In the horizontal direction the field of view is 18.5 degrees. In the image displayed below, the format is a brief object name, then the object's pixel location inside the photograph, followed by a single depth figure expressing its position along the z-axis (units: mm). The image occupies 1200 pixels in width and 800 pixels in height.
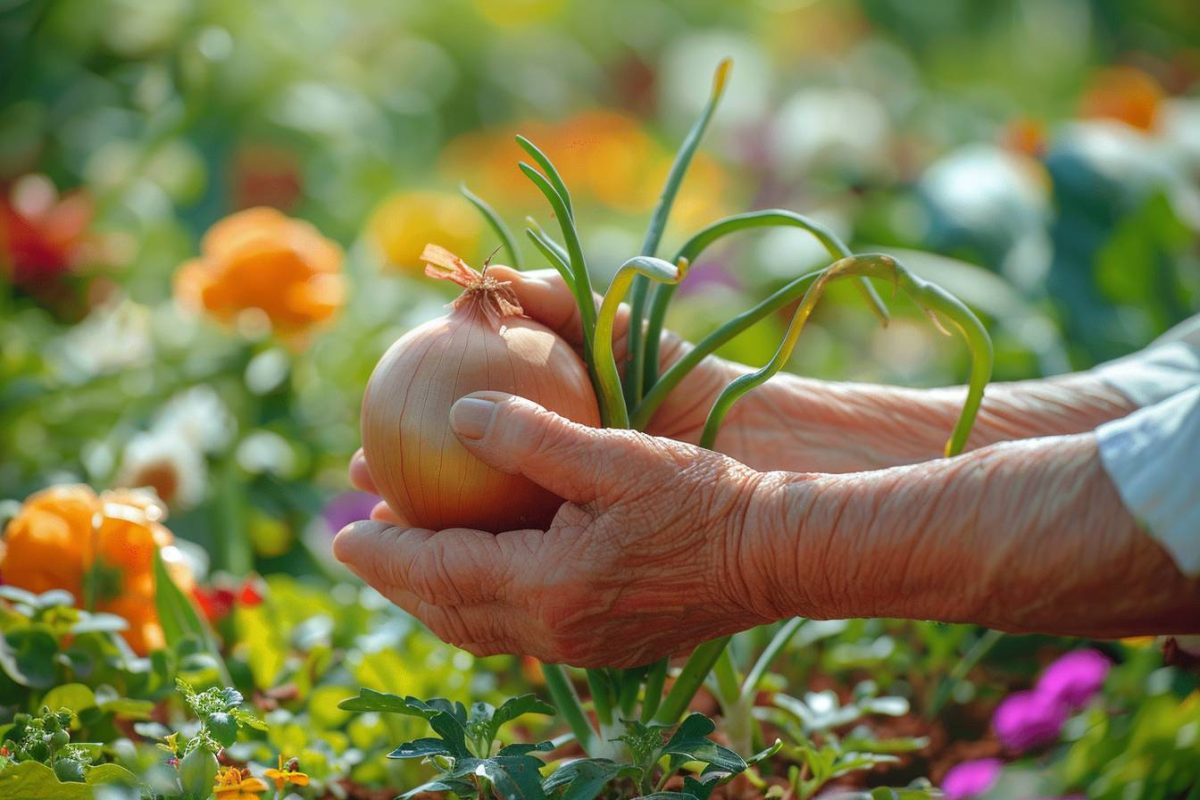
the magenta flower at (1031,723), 1529
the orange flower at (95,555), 1493
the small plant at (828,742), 1414
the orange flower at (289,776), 1355
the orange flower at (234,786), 1347
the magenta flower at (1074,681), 1550
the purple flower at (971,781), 1452
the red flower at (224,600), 1546
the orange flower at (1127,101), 3008
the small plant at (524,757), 1338
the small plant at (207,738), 1337
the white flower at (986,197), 2127
